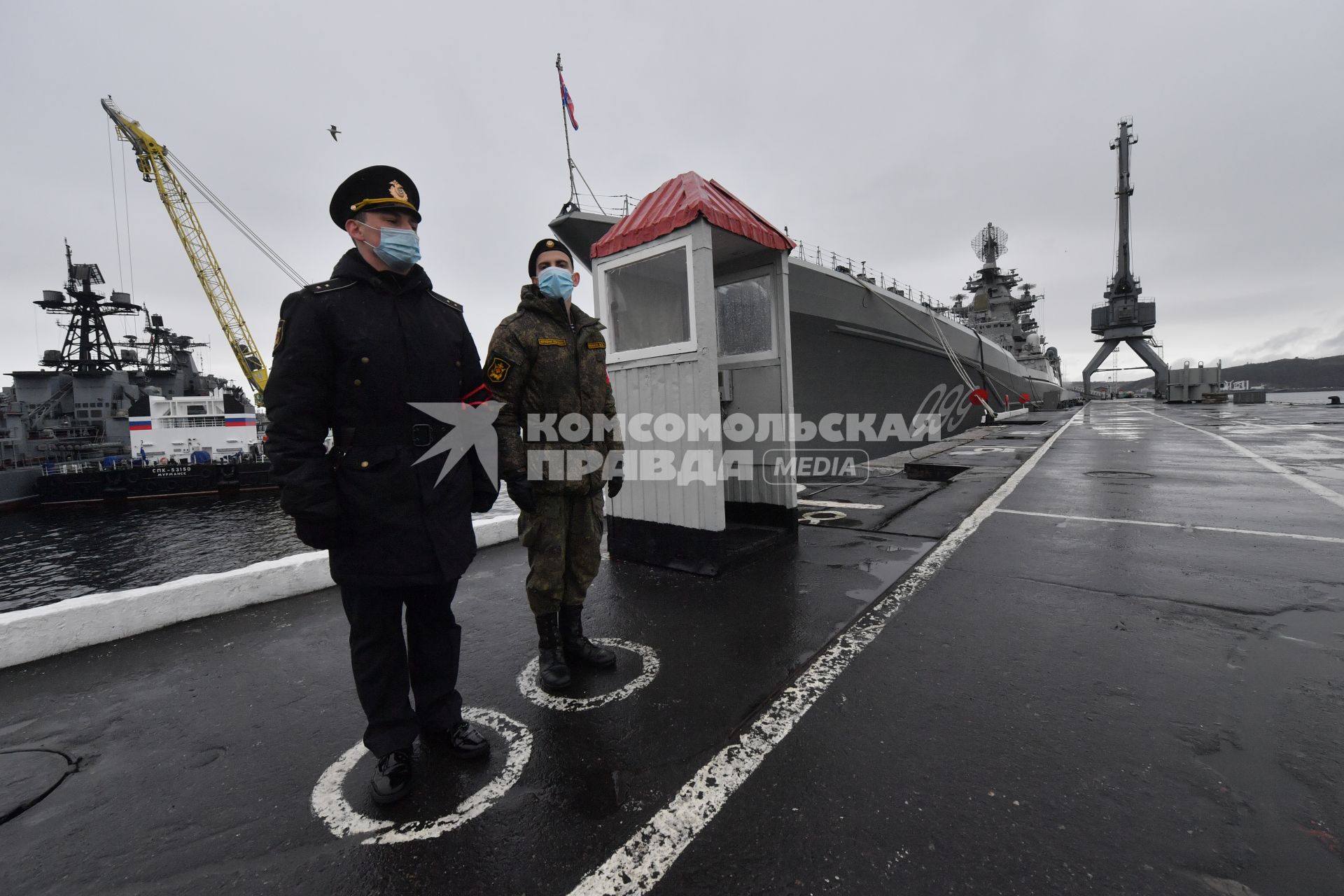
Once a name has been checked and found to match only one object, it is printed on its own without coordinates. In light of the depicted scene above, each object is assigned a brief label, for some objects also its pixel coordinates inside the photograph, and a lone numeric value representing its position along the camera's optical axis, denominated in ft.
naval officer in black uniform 5.61
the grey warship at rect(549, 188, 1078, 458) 42.52
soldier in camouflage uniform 8.05
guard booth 11.85
